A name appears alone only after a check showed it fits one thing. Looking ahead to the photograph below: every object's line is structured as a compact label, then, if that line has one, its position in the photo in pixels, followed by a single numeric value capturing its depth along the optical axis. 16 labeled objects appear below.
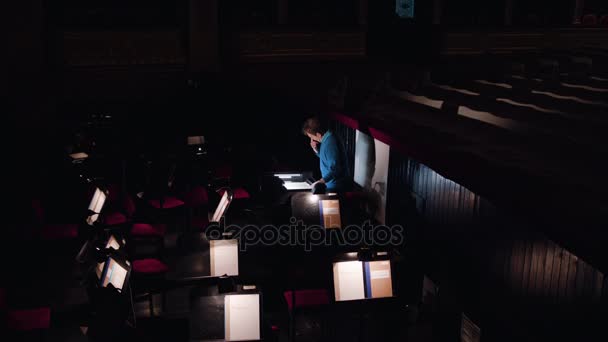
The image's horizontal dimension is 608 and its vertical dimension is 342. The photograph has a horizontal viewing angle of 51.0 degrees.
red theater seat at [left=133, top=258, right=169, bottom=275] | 8.53
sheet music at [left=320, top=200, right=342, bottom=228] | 8.35
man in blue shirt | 9.80
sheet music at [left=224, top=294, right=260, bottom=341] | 5.79
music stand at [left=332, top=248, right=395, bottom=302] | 6.44
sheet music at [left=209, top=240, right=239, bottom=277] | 7.14
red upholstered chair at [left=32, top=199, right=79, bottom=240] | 10.10
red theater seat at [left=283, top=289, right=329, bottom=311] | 7.51
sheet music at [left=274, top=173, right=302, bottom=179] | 10.50
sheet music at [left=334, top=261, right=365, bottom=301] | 6.43
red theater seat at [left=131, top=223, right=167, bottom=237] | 9.57
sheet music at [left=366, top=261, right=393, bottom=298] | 6.52
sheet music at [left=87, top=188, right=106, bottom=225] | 9.80
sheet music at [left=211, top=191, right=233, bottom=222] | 8.80
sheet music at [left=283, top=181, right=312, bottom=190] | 9.73
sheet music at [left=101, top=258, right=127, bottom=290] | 6.54
